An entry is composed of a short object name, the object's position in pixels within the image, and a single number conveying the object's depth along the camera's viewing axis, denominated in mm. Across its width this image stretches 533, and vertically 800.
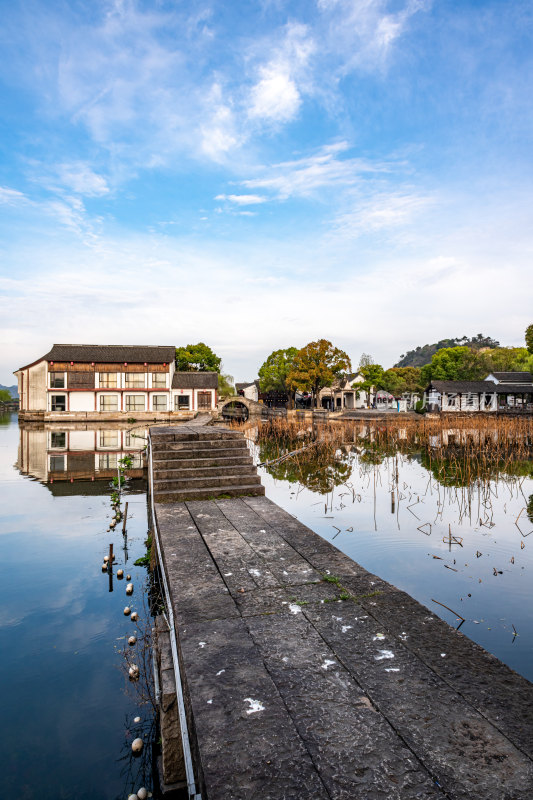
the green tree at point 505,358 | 70000
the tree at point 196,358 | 62750
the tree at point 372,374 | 70188
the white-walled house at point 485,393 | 52875
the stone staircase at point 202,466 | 7559
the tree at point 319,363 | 51688
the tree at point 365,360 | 93431
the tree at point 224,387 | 66031
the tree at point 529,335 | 48000
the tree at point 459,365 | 69188
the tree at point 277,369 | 65625
